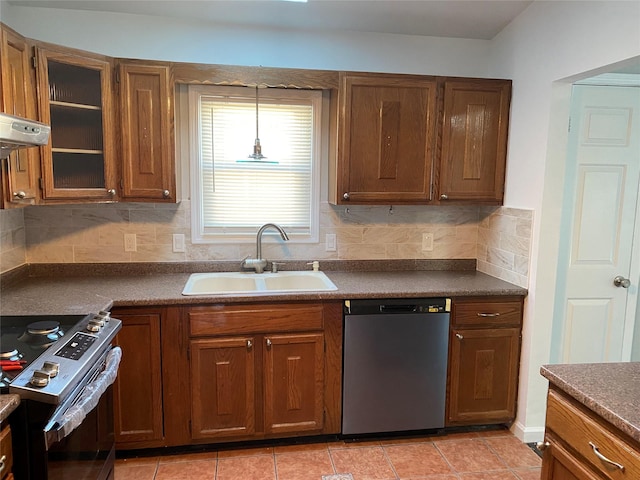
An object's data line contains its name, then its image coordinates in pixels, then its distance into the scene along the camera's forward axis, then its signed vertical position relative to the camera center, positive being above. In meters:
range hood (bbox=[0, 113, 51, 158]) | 1.34 +0.16
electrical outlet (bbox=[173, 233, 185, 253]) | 2.88 -0.34
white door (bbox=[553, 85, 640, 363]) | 2.62 -0.17
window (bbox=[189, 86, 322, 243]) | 2.85 +0.17
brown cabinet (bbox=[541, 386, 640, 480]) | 1.18 -0.71
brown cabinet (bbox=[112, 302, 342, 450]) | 2.35 -0.98
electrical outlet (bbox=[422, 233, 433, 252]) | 3.14 -0.33
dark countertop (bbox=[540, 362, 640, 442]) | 1.18 -0.56
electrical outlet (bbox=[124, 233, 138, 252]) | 2.82 -0.34
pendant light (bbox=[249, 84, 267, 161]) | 2.66 +0.22
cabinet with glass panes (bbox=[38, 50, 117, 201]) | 2.23 +0.32
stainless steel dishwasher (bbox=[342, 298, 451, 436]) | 2.51 -0.96
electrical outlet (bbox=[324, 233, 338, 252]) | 3.05 -0.34
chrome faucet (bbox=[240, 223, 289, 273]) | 2.87 -0.45
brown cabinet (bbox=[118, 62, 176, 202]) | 2.46 +0.31
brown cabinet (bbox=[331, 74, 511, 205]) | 2.66 +0.33
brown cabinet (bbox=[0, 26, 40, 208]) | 1.93 +0.36
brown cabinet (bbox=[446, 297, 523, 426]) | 2.61 -0.96
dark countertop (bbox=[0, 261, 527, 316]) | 2.18 -0.55
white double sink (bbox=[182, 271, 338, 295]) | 2.74 -0.57
